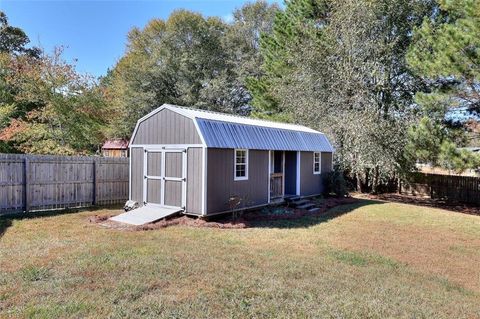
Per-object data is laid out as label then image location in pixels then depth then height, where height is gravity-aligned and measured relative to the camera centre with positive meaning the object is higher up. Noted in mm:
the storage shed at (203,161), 9586 -221
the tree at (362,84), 16359 +3636
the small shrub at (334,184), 15422 -1357
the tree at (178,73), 25031 +6230
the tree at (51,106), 15391 +2331
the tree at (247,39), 26500 +9562
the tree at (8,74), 16109 +3990
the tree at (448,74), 11562 +3004
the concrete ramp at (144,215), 9203 -1756
